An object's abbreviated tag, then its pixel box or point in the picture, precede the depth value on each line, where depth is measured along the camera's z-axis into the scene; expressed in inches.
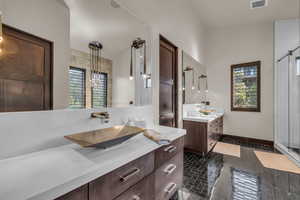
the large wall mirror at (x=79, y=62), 31.8
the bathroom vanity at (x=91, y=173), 21.5
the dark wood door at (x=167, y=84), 87.9
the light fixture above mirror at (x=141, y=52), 62.3
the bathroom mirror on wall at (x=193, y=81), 115.6
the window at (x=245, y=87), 148.1
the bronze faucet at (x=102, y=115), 46.4
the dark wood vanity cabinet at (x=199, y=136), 105.0
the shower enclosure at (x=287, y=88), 119.5
